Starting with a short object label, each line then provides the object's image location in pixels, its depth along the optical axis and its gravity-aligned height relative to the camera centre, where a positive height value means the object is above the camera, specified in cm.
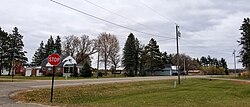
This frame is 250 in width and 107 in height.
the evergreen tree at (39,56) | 7313 +336
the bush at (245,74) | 5170 -260
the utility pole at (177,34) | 2810 +438
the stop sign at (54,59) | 1044 +29
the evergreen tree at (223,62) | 12400 +147
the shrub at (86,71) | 4222 -142
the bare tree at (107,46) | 5831 +550
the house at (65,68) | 4937 -92
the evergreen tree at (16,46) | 5564 +521
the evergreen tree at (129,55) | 6386 +290
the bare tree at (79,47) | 5966 +531
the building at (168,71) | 7294 -269
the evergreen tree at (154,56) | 6681 +288
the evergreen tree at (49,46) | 7162 +679
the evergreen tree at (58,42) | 7314 +857
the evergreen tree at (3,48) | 5305 +452
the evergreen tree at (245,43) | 5102 +577
